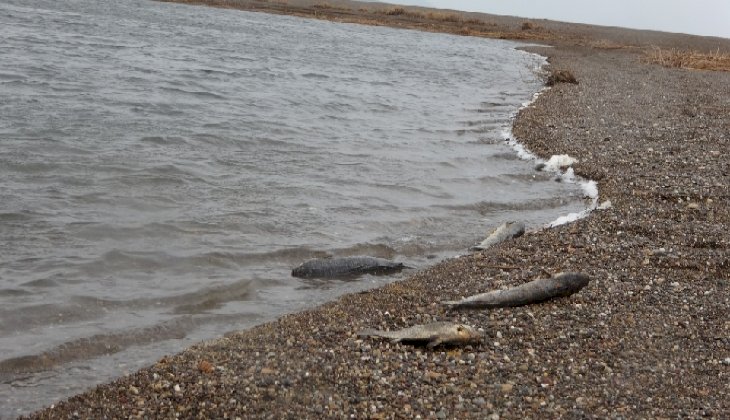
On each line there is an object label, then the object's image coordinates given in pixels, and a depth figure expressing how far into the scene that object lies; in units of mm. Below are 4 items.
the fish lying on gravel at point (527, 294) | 7012
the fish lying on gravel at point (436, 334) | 6047
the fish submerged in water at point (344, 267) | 8523
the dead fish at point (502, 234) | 9719
